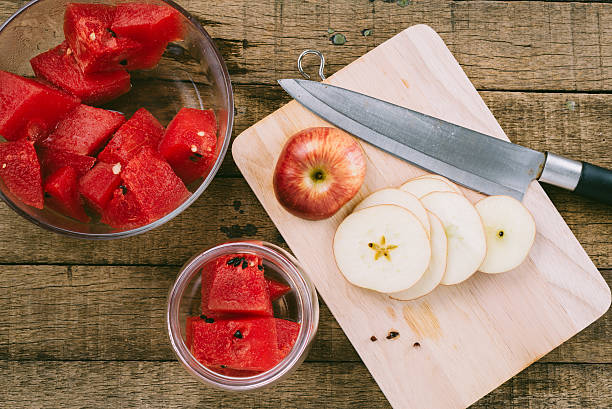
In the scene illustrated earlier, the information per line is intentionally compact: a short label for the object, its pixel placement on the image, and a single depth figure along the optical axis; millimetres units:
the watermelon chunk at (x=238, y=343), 799
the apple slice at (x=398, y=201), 835
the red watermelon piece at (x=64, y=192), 793
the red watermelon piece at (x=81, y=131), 804
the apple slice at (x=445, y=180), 855
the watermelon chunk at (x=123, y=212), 801
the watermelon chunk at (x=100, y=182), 797
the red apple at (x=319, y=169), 827
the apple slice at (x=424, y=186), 850
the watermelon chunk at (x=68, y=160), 803
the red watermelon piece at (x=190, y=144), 806
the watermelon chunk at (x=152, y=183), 795
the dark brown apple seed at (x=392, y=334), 854
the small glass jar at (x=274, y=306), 806
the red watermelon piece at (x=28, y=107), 788
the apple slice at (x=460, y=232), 840
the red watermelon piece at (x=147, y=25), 801
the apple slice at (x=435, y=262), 837
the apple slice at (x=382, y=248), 831
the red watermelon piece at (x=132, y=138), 803
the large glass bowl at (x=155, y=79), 805
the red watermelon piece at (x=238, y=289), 805
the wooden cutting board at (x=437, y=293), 853
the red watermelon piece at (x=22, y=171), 790
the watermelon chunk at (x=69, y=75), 809
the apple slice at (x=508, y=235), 847
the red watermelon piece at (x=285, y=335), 816
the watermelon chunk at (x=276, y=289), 832
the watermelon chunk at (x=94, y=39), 799
